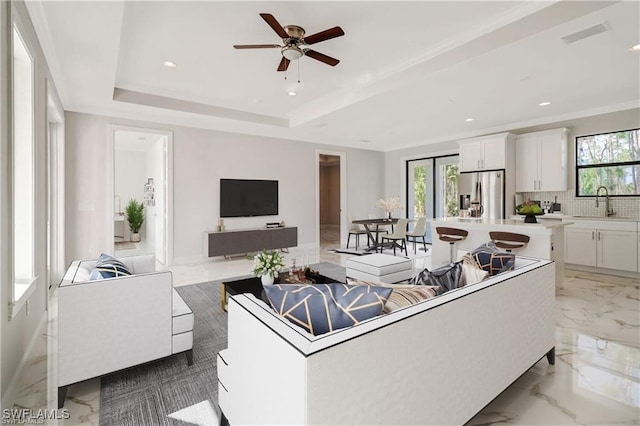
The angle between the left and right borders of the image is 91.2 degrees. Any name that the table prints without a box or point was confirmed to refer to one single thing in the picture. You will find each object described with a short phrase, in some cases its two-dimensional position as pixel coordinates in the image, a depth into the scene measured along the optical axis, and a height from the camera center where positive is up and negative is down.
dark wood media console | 5.76 -0.58
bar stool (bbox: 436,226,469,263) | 4.61 -0.37
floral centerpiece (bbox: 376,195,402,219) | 6.79 +0.11
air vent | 2.72 +1.58
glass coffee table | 2.99 -0.74
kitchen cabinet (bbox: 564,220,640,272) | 4.54 -0.53
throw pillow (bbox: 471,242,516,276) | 2.06 -0.34
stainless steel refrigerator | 6.00 +0.38
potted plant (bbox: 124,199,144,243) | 8.56 -0.14
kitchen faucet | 5.08 +0.16
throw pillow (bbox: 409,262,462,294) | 1.81 -0.40
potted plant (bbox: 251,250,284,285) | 2.88 -0.51
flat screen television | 6.20 +0.27
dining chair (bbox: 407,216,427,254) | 6.79 -0.39
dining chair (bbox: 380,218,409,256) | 6.55 -0.44
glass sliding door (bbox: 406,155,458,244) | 7.58 +0.58
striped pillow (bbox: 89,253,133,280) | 1.96 -0.38
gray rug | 1.74 -1.13
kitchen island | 3.77 -0.30
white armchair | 1.78 -0.70
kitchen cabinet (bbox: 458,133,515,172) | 5.96 +1.16
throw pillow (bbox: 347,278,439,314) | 1.33 -0.38
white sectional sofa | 0.95 -0.57
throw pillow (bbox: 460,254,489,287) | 1.76 -0.37
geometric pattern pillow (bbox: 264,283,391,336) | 1.16 -0.36
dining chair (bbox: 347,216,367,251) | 7.36 -0.45
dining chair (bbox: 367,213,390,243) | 7.48 -0.41
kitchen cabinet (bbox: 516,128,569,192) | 5.43 +0.89
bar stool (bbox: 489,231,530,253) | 3.86 -0.38
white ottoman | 3.46 -0.66
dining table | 6.60 -0.25
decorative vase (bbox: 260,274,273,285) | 2.87 -0.63
